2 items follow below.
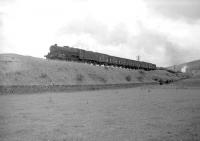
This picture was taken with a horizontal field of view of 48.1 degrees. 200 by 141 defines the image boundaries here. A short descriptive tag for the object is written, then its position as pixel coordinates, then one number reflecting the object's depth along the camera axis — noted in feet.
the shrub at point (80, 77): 104.12
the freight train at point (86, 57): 120.37
